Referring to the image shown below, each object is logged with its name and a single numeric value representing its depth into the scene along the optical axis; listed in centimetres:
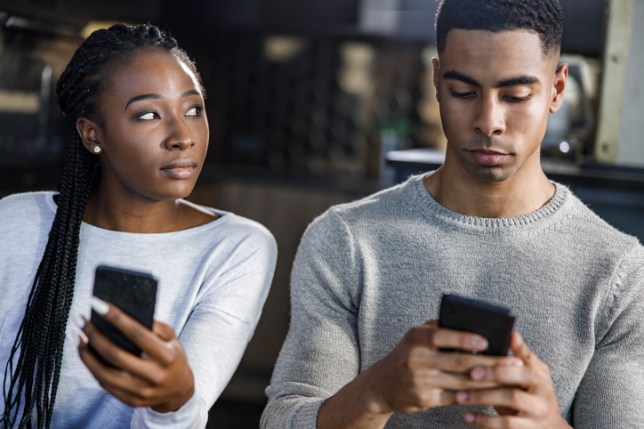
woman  152
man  142
